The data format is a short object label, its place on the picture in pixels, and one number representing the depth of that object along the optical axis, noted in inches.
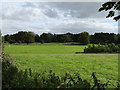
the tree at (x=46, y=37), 3143.5
